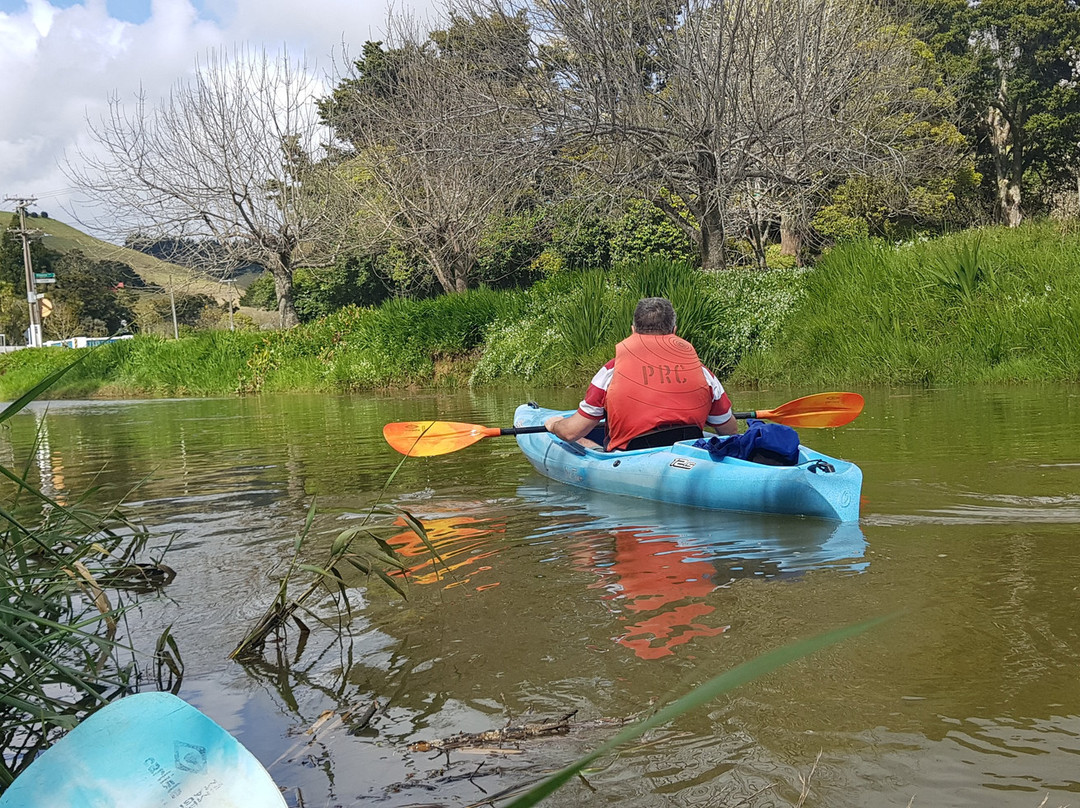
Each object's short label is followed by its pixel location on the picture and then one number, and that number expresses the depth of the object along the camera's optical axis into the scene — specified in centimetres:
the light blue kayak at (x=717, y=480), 532
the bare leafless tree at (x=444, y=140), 1609
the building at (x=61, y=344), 2865
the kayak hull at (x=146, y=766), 152
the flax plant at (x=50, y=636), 215
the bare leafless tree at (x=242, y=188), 2488
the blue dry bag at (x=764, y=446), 559
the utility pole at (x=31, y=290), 3212
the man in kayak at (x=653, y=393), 638
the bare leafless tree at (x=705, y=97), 1498
